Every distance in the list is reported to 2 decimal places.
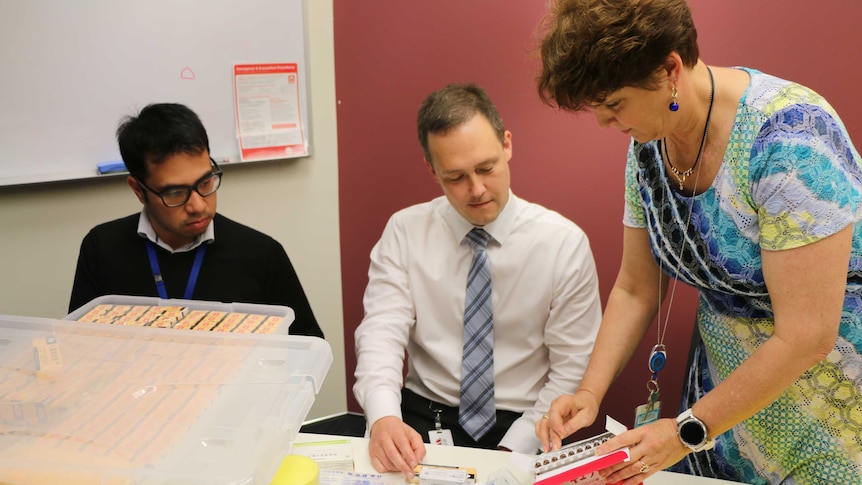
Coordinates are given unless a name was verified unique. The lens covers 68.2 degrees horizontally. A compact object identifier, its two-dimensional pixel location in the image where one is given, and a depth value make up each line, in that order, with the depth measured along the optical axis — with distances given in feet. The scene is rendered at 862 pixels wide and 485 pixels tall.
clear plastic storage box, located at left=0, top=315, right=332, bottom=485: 2.46
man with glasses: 5.21
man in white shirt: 5.32
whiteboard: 5.45
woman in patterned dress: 3.12
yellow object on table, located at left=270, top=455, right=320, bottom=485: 3.01
